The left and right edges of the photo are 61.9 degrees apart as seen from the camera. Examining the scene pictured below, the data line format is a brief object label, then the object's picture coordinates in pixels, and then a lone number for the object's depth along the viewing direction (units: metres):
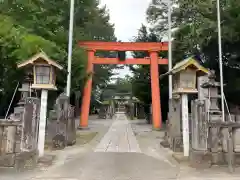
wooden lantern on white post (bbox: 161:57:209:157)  6.19
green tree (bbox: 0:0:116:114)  9.60
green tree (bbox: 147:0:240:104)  11.95
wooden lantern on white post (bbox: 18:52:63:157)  6.13
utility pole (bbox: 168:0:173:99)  12.17
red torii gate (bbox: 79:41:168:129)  14.22
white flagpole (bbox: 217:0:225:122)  10.40
